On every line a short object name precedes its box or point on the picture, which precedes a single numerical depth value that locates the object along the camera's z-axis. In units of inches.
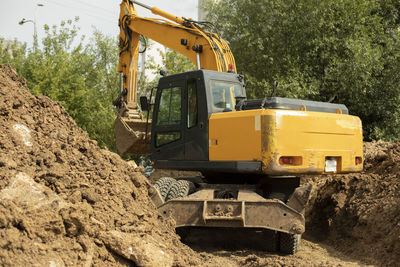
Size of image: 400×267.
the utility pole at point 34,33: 788.3
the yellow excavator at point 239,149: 253.9
